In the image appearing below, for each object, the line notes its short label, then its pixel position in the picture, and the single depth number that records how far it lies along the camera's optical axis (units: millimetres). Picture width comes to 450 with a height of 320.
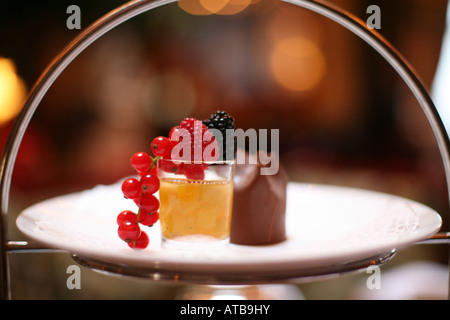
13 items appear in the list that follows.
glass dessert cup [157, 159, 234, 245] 401
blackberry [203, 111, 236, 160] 393
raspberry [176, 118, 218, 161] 384
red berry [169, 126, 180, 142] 388
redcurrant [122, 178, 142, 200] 381
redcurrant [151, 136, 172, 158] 391
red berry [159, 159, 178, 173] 400
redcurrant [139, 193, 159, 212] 387
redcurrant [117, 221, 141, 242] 374
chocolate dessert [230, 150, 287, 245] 405
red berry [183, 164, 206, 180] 395
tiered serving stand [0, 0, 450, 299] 330
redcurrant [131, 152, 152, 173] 392
